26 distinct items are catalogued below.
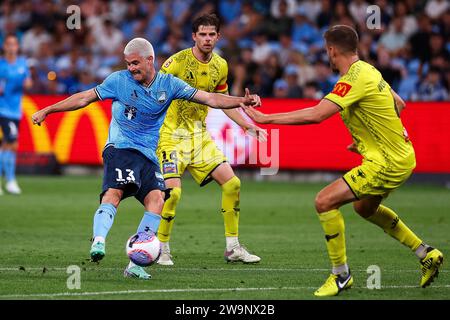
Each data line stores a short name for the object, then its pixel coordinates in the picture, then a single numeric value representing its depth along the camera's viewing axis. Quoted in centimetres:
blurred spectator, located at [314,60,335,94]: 2211
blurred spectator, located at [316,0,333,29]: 2445
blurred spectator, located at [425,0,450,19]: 2442
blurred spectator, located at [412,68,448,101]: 2156
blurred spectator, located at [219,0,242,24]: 2614
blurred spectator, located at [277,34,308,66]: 2402
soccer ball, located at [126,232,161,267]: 910
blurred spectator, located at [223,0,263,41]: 2527
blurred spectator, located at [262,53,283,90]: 2323
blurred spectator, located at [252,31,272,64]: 2452
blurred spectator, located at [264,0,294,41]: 2508
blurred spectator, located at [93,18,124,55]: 2609
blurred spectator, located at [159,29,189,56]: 2438
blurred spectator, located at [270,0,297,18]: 2536
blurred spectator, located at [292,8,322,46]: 2478
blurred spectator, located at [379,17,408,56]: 2367
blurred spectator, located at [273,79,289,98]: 2258
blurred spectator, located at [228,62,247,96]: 2303
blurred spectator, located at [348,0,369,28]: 2372
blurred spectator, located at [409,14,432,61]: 2317
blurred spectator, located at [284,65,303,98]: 2230
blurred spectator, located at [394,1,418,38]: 2388
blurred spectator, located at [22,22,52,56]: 2684
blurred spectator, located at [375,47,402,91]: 2195
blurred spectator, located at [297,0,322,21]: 2517
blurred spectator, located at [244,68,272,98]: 2305
